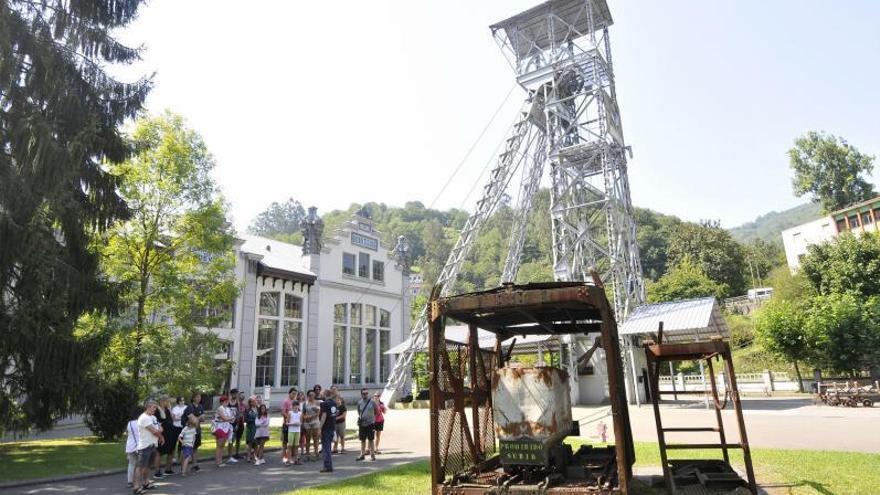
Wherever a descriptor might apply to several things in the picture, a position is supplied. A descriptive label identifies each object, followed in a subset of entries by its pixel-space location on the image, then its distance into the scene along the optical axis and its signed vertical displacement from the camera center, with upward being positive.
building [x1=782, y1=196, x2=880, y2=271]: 45.94 +12.48
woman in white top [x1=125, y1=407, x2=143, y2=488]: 10.09 -0.94
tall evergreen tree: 11.28 +4.73
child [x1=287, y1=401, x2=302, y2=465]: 12.78 -0.95
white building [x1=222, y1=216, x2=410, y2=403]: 30.14 +4.70
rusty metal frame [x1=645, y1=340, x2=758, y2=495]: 7.68 +0.18
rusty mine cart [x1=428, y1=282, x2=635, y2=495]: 6.18 -0.42
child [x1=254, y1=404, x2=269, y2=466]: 13.32 -1.04
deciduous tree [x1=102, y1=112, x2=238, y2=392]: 16.86 +4.62
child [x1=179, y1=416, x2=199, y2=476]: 11.80 -1.00
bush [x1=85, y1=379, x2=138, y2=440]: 16.89 -0.51
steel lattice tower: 29.33 +12.79
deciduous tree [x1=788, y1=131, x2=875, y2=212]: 50.66 +18.39
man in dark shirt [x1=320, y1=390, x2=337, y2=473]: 11.63 -0.97
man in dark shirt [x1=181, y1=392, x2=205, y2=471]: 12.22 -0.42
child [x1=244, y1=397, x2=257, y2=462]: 13.37 -0.90
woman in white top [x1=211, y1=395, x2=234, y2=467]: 12.84 -0.85
